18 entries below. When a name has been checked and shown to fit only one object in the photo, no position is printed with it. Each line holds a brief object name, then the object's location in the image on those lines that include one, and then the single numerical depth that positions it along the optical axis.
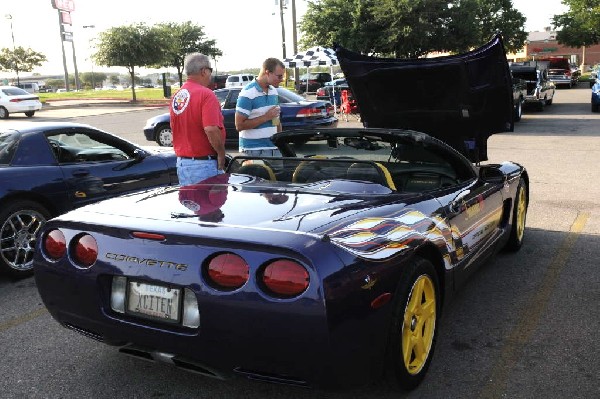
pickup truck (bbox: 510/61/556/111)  19.42
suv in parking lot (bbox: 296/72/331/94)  38.31
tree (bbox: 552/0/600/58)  46.88
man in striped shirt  5.29
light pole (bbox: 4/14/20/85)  55.41
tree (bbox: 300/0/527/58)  29.72
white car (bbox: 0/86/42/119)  24.95
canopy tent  21.80
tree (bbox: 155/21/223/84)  54.16
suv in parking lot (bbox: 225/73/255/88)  37.96
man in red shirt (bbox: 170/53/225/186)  4.54
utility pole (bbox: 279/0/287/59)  39.49
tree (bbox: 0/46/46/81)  55.03
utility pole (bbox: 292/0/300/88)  32.38
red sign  50.41
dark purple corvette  2.27
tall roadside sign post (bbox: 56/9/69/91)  49.31
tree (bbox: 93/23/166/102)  36.91
